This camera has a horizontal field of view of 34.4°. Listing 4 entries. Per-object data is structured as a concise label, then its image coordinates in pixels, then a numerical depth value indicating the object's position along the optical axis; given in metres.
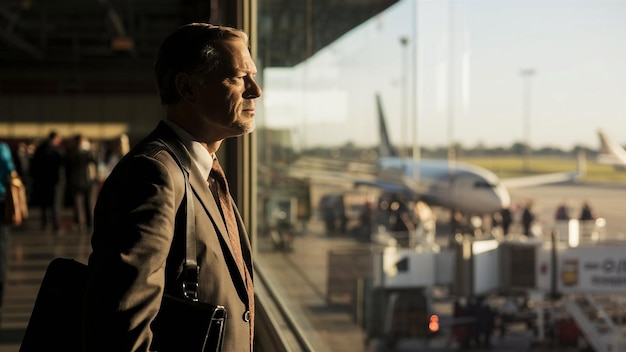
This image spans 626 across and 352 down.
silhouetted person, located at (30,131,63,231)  14.38
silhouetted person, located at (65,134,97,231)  15.07
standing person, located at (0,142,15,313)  5.89
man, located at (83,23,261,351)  1.37
